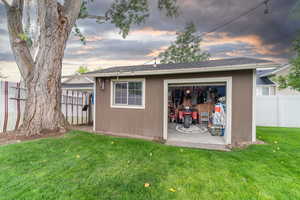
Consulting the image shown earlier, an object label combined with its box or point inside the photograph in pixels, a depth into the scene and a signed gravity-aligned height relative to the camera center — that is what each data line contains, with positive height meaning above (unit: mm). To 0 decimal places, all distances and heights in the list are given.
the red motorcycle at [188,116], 7574 -787
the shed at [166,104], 4730 -91
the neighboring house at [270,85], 11888 +1541
